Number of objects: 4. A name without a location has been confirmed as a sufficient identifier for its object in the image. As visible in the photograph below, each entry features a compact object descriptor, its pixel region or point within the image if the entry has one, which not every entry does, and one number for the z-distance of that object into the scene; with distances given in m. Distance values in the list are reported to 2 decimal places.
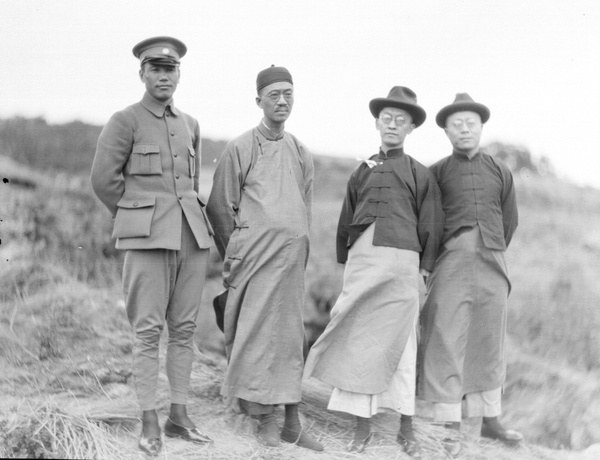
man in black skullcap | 3.82
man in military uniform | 3.52
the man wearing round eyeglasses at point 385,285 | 3.83
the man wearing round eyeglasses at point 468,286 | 3.99
